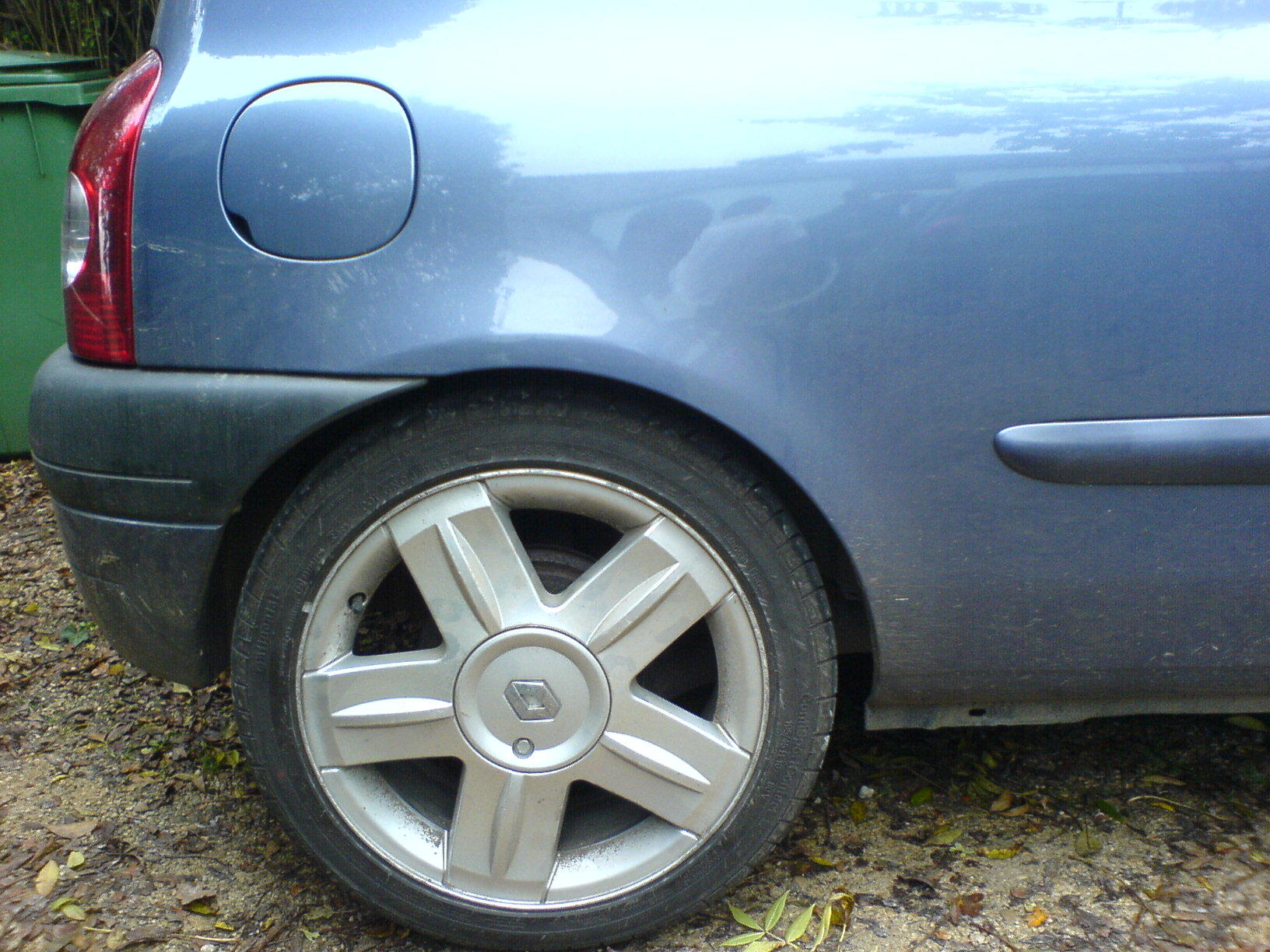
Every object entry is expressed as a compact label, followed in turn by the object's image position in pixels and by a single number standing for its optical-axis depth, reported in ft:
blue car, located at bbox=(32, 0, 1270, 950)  4.33
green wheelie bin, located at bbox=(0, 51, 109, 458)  10.84
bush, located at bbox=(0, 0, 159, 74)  14.47
